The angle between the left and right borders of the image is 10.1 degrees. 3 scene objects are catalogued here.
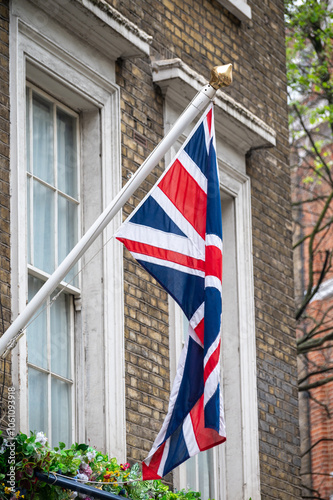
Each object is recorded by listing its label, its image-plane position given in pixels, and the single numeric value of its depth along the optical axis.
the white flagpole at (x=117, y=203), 9.49
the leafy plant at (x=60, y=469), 9.99
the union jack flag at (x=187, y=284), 10.32
